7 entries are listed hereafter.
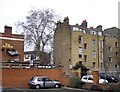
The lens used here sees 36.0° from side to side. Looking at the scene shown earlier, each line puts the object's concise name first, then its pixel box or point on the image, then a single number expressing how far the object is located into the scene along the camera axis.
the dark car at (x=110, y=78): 25.74
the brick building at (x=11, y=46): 30.61
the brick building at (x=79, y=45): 40.56
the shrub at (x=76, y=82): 23.89
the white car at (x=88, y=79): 23.86
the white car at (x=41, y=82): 23.99
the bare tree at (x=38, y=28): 38.29
